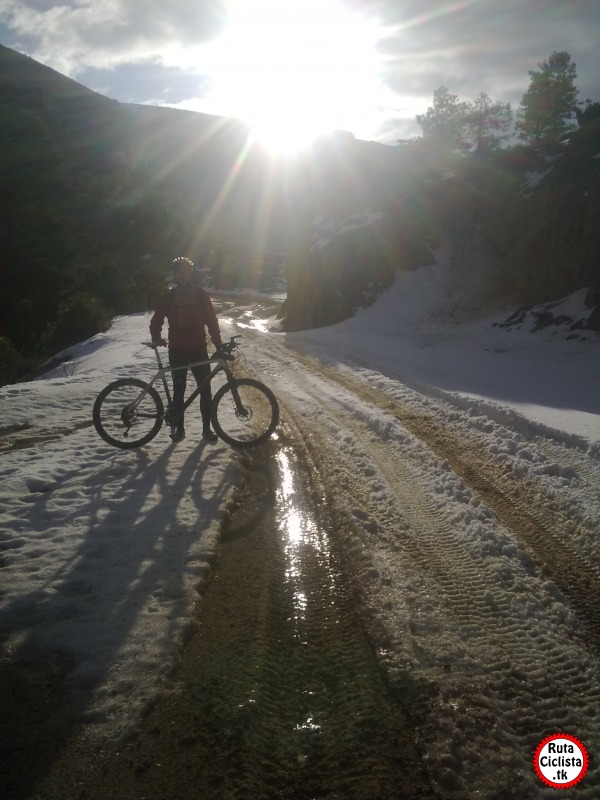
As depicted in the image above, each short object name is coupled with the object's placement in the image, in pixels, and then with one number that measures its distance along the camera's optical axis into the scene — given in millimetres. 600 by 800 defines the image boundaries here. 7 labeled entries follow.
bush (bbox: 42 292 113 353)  24125
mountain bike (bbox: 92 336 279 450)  7246
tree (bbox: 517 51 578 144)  48031
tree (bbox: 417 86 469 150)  62406
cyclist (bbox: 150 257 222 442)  7352
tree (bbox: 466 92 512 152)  60625
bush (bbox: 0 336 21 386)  18719
